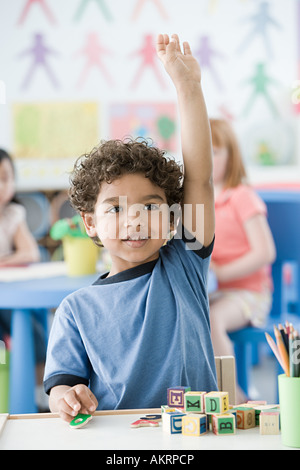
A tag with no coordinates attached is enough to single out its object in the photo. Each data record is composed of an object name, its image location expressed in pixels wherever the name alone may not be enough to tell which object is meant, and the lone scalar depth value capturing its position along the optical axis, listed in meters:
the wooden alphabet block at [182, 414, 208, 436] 1.31
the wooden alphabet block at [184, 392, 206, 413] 1.36
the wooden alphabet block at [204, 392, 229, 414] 1.34
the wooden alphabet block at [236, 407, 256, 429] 1.34
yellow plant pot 3.14
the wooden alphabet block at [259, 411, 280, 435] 1.32
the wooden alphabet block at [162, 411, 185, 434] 1.32
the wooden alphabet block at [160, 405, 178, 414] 1.36
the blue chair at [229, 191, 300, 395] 3.70
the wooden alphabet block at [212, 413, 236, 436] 1.31
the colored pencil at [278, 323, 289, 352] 1.29
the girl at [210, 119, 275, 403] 3.36
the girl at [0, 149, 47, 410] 3.79
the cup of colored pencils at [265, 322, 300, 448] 1.26
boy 1.58
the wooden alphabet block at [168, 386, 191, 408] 1.39
